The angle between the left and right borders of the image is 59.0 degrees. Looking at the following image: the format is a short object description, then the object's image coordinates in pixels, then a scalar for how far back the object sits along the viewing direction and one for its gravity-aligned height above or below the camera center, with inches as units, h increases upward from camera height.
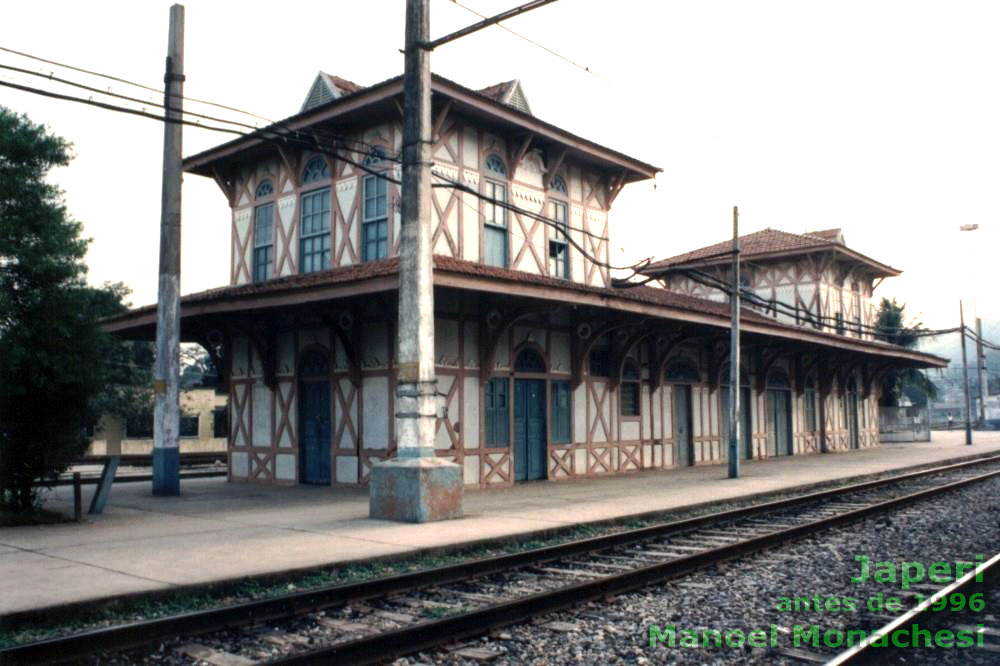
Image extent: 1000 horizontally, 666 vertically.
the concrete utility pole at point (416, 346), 472.1 +39.7
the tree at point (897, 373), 1835.6 +93.8
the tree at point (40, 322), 443.8 +50.9
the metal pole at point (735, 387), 765.3 +26.2
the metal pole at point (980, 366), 1628.6 +107.2
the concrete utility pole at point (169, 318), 629.3 +72.8
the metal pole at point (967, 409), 1389.0 +11.3
